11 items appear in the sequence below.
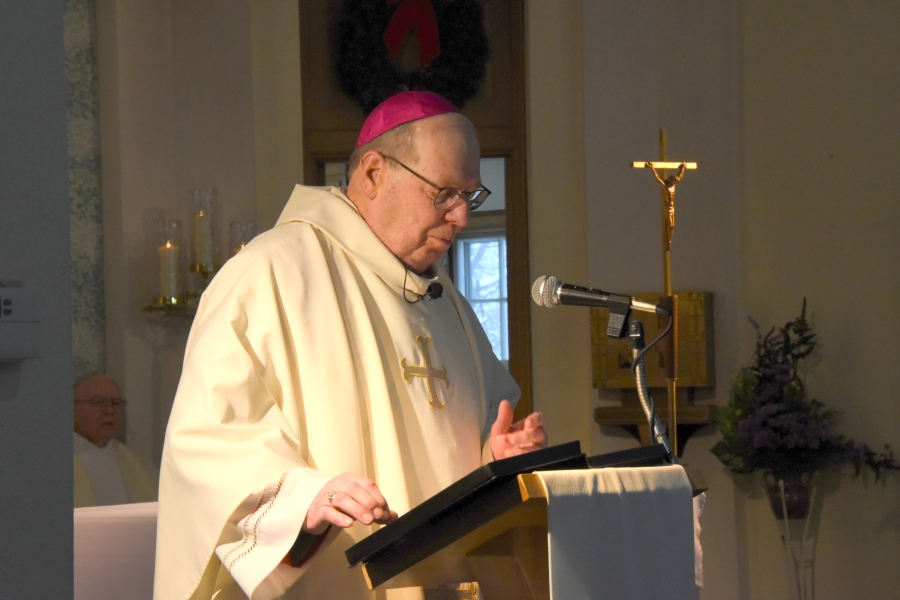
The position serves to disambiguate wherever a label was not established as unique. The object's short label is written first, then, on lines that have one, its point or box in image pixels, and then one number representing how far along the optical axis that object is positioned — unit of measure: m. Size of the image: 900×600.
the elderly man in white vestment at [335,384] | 4.19
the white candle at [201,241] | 11.62
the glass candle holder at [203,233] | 11.60
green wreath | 12.34
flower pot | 10.53
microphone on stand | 5.10
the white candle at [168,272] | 11.39
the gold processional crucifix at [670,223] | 9.13
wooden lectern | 3.33
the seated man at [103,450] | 10.30
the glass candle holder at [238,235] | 11.83
